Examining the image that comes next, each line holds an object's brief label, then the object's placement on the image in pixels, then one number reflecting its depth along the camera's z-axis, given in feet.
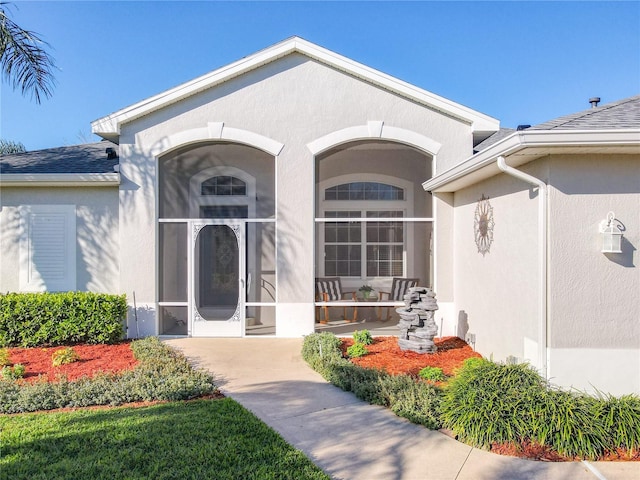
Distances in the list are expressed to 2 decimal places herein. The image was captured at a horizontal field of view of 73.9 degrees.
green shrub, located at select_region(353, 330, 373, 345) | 29.43
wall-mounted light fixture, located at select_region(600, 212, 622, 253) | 17.95
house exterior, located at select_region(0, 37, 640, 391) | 31.91
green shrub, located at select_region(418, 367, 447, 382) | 21.15
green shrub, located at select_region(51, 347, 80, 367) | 24.50
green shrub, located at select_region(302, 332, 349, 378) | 23.61
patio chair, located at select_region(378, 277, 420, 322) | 33.82
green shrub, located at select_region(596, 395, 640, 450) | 14.46
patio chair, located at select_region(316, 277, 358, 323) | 33.37
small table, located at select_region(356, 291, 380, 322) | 34.09
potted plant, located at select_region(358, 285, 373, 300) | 34.30
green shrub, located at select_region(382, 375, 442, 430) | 16.33
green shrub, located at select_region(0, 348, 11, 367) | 24.16
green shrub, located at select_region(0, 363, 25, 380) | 21.73
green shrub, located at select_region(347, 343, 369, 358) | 26.01
